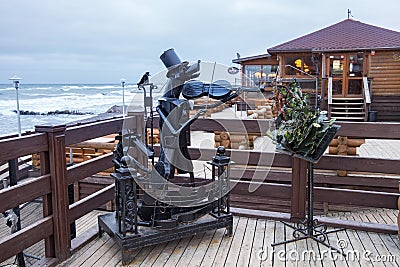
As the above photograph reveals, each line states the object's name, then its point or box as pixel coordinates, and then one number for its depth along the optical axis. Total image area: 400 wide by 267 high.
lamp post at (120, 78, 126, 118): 12.19
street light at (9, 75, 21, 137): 6.59
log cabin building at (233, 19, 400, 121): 12.00
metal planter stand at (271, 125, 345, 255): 2.57
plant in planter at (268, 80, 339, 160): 2.58
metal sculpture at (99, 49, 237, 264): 2.48
